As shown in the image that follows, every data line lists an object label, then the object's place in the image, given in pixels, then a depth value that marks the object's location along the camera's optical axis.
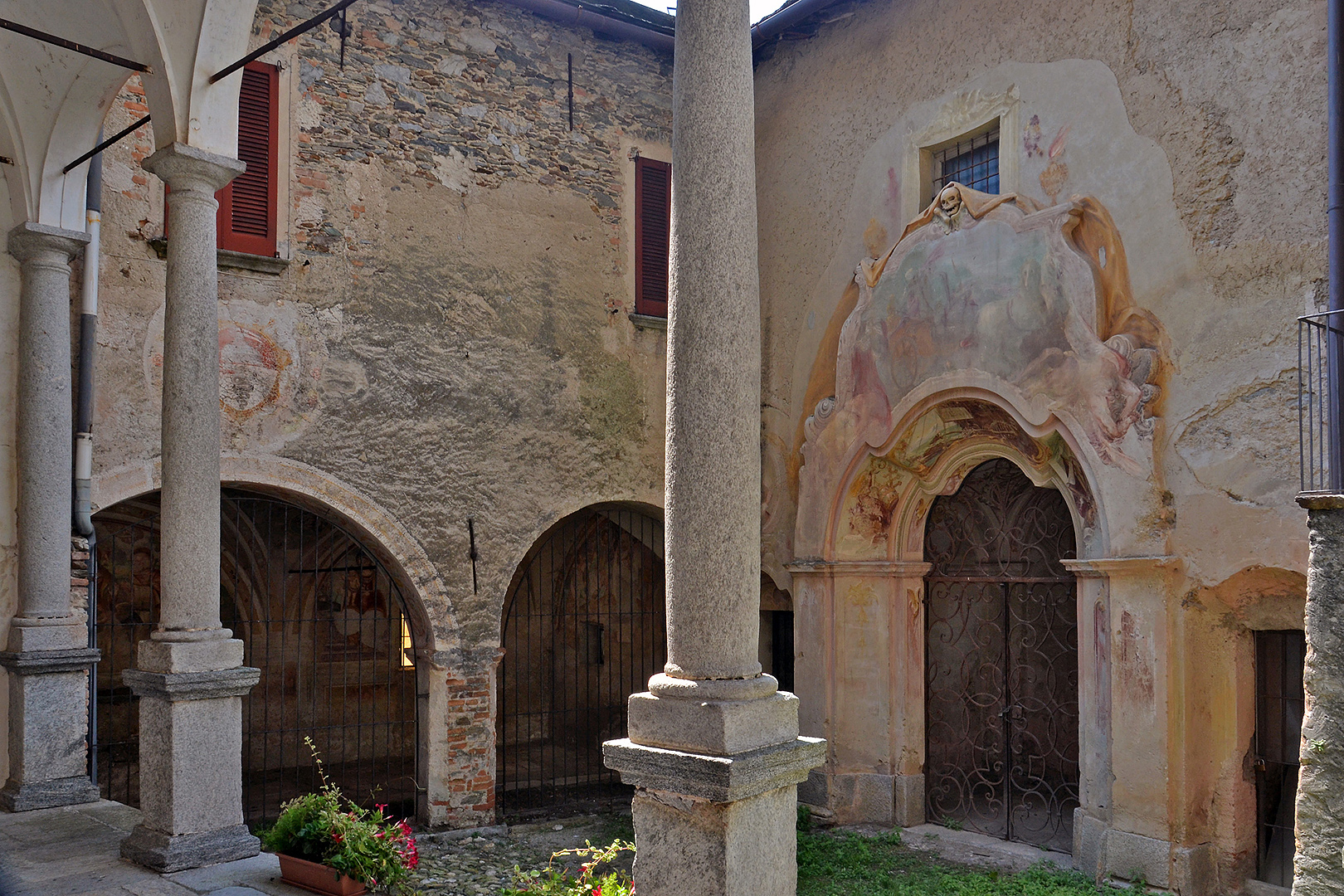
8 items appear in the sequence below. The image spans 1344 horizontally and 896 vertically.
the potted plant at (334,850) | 4.94
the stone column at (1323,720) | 4.23
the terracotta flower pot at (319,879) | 4.89
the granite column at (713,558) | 3.43
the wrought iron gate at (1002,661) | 8.69
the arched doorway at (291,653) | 11.84
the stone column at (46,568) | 6.89
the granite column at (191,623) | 5.32
